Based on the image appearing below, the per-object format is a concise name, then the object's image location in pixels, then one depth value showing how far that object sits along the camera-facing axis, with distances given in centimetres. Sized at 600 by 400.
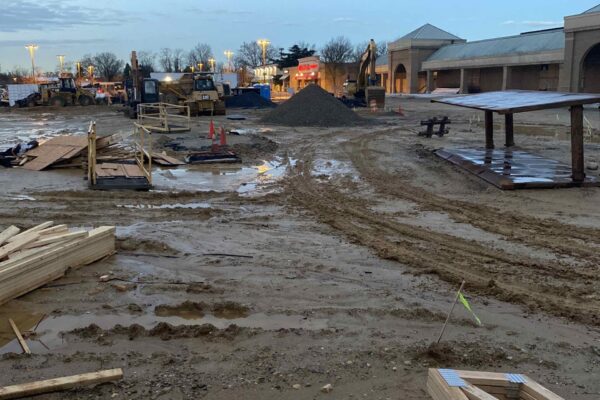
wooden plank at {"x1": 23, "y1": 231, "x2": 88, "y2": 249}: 694
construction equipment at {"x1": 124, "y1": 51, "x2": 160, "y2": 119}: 3731
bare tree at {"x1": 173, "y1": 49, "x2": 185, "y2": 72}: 13350
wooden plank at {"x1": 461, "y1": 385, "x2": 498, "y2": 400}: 318
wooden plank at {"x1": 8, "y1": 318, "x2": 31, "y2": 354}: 506
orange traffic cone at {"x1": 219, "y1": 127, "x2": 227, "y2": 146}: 1962
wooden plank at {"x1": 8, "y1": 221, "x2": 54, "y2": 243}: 720
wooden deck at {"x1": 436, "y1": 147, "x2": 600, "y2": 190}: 1267
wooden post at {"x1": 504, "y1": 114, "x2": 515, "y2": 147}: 1983
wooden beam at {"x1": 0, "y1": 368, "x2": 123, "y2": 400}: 413
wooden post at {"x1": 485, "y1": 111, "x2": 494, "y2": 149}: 1910
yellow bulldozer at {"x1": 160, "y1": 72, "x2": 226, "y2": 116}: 3772
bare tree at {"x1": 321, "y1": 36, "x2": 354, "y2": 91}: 8625
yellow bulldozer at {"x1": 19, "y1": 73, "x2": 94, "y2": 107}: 5091
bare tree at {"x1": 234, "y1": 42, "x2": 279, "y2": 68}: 13762
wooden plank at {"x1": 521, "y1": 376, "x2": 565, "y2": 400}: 318
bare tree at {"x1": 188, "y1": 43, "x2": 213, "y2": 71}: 13800
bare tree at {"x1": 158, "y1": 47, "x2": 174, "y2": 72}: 13650
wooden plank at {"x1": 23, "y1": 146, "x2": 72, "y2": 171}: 1537
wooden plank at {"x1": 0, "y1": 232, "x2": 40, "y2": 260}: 659
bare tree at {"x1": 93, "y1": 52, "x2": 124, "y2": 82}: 12431
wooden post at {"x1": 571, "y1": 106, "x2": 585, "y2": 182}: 1271
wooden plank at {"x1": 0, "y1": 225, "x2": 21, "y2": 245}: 729
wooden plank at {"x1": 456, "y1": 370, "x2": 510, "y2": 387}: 344
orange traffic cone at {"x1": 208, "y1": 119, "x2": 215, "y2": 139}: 2201
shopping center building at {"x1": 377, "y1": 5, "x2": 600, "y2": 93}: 5134
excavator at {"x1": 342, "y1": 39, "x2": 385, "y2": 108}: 4272
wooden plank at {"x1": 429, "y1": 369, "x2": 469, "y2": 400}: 318
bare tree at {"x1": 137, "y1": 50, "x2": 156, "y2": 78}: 13438
